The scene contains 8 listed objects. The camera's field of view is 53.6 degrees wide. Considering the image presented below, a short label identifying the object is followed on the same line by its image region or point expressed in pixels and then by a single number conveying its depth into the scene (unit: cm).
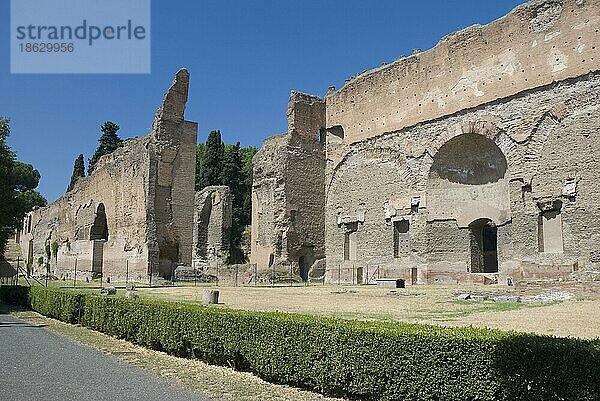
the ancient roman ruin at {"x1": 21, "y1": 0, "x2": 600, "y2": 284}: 1962
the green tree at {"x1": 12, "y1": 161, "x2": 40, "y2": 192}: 6997
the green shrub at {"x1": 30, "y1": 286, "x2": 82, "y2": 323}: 1263
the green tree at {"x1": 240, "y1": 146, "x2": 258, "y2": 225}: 4956
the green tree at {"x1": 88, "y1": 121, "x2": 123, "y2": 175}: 5478
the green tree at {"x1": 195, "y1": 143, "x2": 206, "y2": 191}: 4991
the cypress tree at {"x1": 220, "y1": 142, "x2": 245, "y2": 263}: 4828
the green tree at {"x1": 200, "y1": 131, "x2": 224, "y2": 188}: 4991
